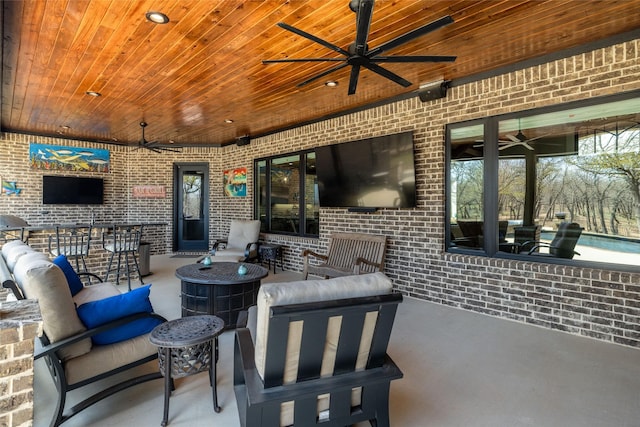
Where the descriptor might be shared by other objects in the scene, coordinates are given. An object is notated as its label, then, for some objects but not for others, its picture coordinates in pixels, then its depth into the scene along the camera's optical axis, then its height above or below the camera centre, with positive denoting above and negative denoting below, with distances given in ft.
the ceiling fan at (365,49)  7.03 +3.94
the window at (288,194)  20.88 +0.89
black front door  28.53 +0.16
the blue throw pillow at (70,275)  9.55 -2.01
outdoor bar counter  15.42 -1.75
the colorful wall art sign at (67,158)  23.67 +3.60
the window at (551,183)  10.90 +0.95
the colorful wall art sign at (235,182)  25.53 +1.95
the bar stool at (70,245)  15.21 -1.85
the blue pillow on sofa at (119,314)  6.84 -2.27
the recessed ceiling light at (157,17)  8.91 +5.15
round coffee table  11.16 -2.92
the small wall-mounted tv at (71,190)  24.16 +1.19
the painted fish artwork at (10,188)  22.57 +1.22
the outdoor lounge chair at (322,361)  5.04 -2.52
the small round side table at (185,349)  6.39 -2.86
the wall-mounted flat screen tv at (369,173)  15.25 +1.77
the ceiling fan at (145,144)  21.04 +4.13
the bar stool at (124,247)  16.37 -2.03
